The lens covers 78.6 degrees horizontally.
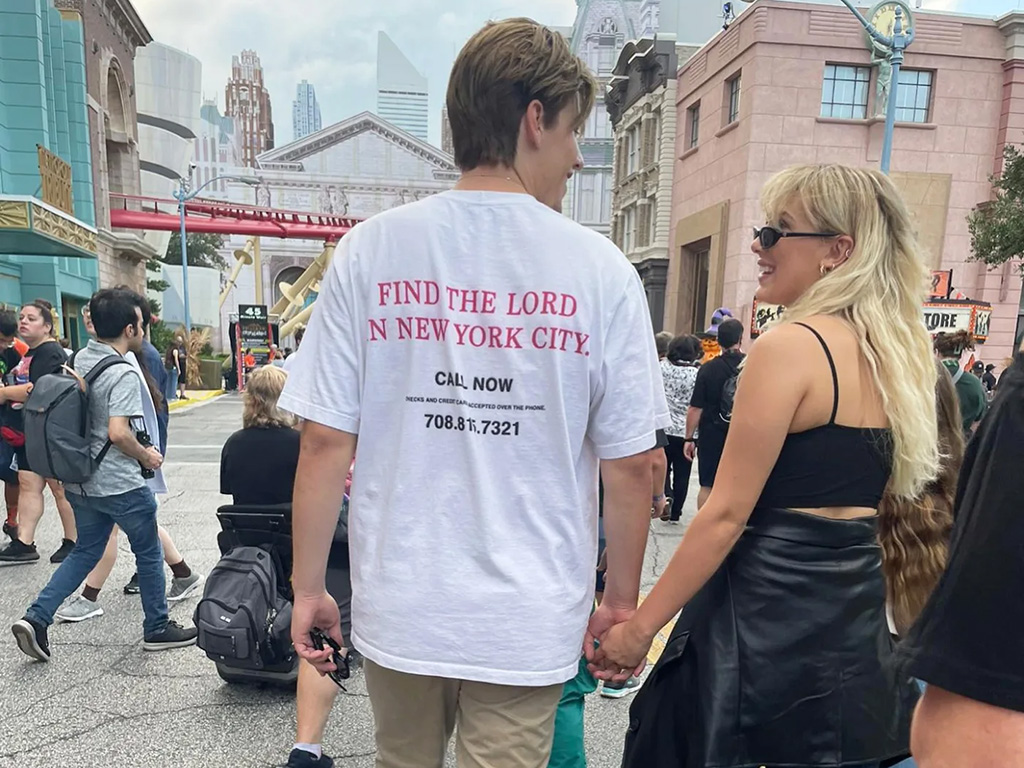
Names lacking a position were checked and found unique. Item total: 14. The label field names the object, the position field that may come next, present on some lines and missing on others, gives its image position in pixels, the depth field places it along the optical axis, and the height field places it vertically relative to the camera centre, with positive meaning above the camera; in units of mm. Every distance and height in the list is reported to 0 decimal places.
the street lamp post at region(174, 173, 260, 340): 24016 +3319
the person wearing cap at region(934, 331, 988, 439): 5164 -482
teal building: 12961 +3448
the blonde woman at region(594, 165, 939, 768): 1429 -541
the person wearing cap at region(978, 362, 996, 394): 15189 -1388
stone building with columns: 67188 +13633
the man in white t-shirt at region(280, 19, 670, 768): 1304 -213
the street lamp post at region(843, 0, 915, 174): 10086 +4503
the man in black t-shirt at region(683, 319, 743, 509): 5234 -719
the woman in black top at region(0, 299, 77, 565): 4488 -1051
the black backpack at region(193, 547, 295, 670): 2717 -1388
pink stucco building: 19297 +6412
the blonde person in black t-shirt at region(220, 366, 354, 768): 2789 -775
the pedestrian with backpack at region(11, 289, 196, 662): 3262 -904
